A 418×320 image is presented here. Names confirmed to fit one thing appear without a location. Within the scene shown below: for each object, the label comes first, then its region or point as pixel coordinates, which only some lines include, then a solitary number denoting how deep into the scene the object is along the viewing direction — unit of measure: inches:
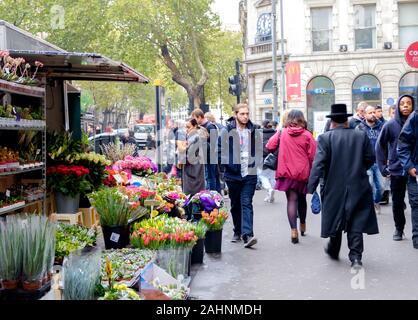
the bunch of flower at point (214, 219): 354.3
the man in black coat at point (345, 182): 312.7
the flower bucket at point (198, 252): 326.7
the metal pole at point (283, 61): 1472.7
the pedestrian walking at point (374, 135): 511.8
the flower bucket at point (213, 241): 360.8
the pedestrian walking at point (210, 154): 530.9
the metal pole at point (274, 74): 1248.8
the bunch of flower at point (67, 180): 372.8
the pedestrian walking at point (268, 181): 600.5
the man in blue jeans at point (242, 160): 381.7
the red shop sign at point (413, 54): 570.3
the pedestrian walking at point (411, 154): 345.1
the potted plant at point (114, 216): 330.0
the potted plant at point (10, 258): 201.2
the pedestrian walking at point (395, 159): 386.3
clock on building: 1688.0
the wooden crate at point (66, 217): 371.6
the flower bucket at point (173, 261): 273.9
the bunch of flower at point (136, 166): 485.3
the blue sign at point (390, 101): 1433.3
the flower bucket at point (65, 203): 376.8
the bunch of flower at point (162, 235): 277.1
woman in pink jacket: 388.2
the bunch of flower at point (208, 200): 369.1
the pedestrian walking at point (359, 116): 510.0
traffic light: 913.9
